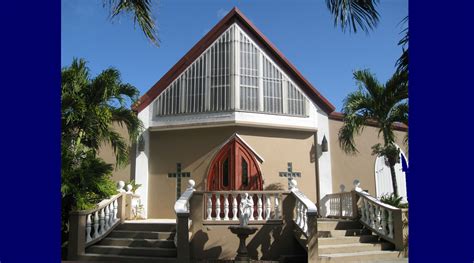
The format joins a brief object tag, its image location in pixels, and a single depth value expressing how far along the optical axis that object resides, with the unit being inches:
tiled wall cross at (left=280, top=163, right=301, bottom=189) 531.2
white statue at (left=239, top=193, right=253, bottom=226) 351.6
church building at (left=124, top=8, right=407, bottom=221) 519.8
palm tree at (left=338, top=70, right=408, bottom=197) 445.4
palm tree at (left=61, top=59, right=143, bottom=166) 380.2
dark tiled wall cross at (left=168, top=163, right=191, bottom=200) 521.3
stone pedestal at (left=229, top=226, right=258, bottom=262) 335.6
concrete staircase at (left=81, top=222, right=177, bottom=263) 346.0
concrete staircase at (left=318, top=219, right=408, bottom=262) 338.3
